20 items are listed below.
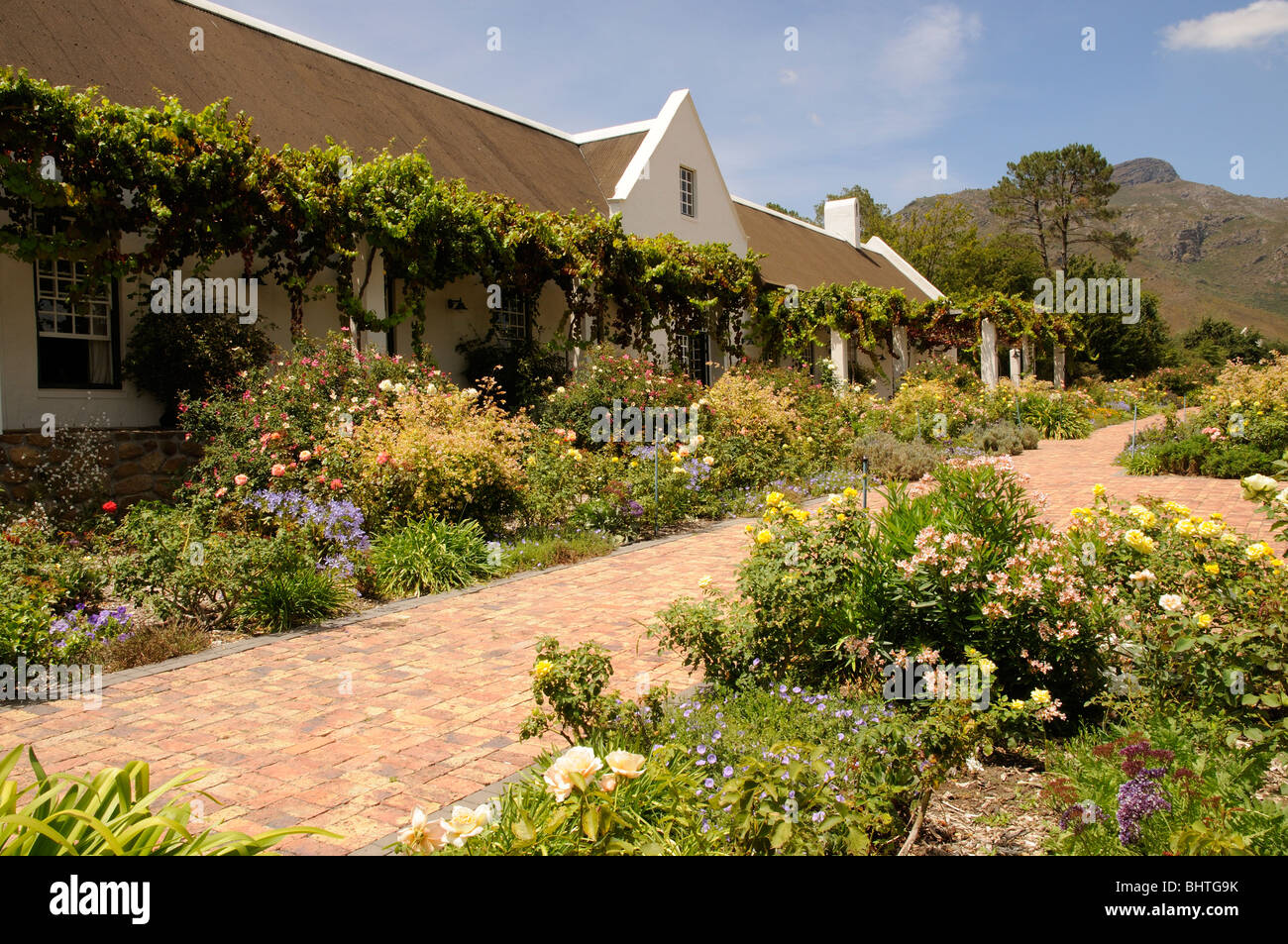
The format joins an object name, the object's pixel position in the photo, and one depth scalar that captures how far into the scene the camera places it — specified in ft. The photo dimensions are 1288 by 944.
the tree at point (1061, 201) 179.83
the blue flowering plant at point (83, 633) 18.06
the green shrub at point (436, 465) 28.14
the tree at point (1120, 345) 115.44
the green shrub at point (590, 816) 8.21
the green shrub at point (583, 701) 12.26
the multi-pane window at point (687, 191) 72.74
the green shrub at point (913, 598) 13.37
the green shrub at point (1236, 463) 41.01
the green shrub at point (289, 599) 21.61
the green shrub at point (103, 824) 7.84
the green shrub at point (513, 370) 49.19
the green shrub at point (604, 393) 44.06
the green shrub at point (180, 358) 34.32
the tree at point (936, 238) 150.92
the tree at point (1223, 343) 133.59
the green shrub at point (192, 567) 20.99
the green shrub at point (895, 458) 45.55
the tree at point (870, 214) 171.01
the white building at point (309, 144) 33.47
